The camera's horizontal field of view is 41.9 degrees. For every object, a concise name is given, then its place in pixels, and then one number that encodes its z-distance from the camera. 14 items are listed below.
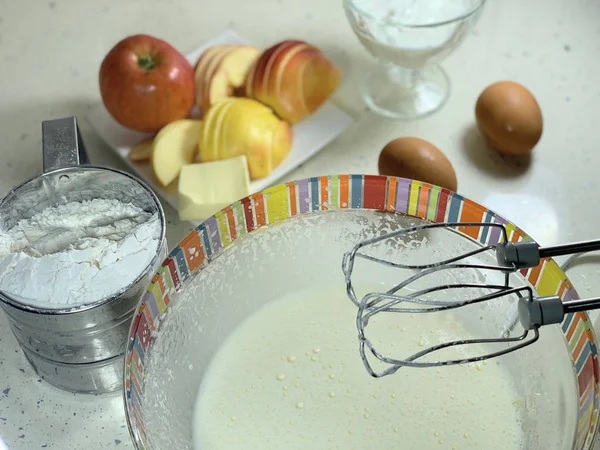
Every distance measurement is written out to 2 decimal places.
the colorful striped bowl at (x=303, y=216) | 0.58
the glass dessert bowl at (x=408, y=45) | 0.93
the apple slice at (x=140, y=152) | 0.95
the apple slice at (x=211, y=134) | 0.92
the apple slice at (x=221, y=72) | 0.98
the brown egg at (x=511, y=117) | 0.91
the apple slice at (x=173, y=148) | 0.92
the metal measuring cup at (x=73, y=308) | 0.68
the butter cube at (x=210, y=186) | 0.88
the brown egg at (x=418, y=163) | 0.84
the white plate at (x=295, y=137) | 0.93
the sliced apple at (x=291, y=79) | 0.97
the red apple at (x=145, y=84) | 0.94
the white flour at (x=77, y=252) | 0.68
